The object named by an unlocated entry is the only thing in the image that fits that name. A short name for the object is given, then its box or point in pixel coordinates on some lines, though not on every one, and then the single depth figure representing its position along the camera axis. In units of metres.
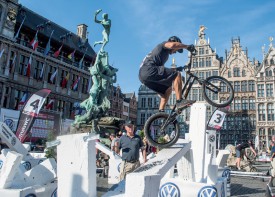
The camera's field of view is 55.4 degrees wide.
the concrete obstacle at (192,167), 3.94
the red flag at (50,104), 31.50
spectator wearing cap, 6.46
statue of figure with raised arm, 19.34
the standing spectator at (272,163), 7.92
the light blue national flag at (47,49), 32.13
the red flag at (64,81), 34.25
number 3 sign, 13.43
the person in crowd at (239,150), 13.47
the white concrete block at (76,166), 3.71
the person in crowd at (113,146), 10.63
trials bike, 5.38
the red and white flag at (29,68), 29.02
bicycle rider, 5.19
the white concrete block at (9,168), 4.32
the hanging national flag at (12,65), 28.47
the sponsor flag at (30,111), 13.55
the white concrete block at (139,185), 2.88
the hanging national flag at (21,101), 27.78
